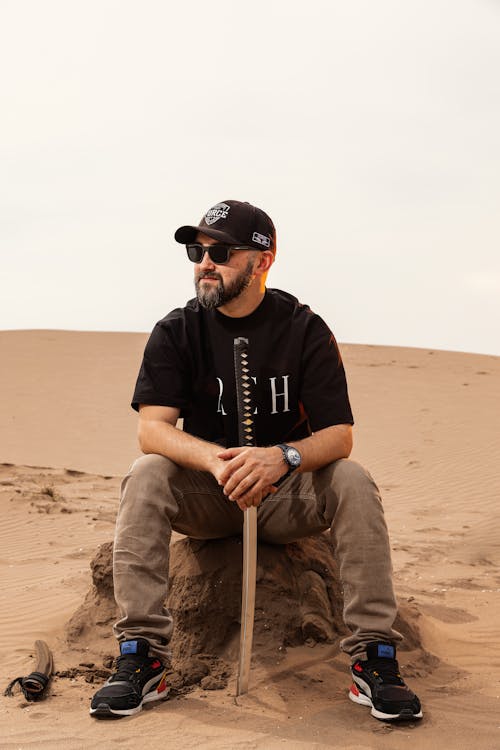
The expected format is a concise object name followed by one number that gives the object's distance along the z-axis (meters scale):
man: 3.62
